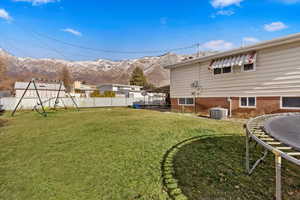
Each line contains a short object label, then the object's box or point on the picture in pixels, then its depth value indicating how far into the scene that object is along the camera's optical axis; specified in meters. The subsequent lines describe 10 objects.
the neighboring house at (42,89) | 27.03
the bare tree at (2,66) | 24.58
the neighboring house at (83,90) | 41.34
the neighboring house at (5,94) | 26.60
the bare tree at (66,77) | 46.62
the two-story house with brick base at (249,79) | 7.30
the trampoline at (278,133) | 1.53
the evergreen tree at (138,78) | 47.50
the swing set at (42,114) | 11.62
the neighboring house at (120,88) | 38.12
